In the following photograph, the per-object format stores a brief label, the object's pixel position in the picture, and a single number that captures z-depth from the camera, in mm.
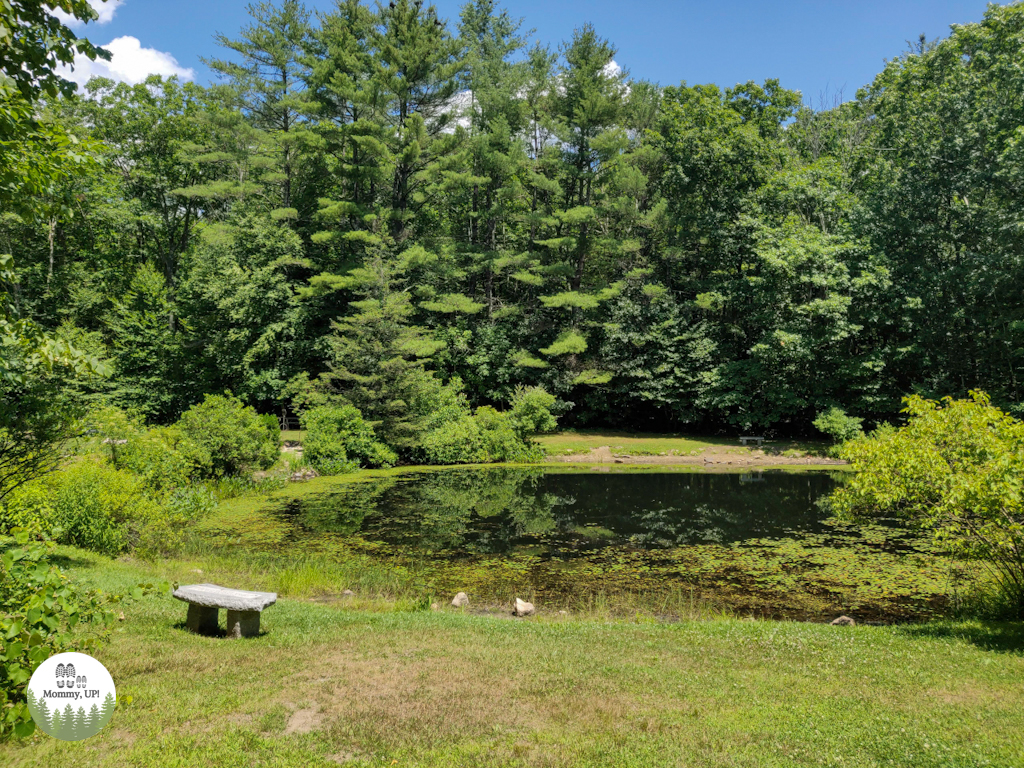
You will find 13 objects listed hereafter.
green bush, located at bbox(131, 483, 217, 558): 10977
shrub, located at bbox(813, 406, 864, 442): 25828
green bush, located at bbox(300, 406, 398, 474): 21312
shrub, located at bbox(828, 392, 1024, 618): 6715
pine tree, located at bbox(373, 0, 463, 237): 30969
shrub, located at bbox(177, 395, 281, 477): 16953
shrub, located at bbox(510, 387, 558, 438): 26516
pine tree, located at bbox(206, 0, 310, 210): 31344
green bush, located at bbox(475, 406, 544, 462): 25594
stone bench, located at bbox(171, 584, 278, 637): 6426
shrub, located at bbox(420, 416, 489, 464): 24406
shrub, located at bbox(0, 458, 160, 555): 9828
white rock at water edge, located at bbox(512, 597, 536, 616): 8789
